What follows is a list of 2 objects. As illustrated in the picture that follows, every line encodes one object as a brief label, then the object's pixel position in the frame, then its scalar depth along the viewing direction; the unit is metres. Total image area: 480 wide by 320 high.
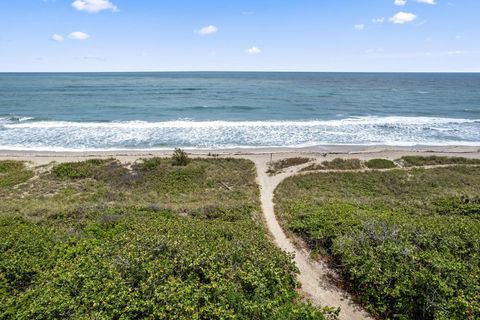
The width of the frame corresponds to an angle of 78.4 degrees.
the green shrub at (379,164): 30.28
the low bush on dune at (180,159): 29.34
